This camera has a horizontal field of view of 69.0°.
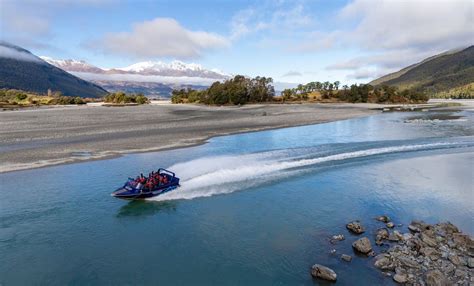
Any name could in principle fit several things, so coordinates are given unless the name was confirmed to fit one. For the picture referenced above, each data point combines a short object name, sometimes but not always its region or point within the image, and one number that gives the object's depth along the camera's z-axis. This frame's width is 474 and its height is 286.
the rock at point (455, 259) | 18.51
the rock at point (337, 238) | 21.86
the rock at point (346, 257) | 19.34
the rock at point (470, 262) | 18.24
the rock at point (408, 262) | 18.28
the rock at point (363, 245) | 20.06
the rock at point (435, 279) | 16.42
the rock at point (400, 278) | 17.08
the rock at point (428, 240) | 20.47
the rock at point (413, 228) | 22.96
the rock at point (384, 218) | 25.01
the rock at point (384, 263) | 18.41
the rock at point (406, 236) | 21.49
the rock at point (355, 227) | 22.99
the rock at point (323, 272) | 17.42
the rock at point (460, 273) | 17.29
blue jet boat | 29.07
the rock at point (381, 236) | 21.54
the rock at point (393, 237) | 21.58
